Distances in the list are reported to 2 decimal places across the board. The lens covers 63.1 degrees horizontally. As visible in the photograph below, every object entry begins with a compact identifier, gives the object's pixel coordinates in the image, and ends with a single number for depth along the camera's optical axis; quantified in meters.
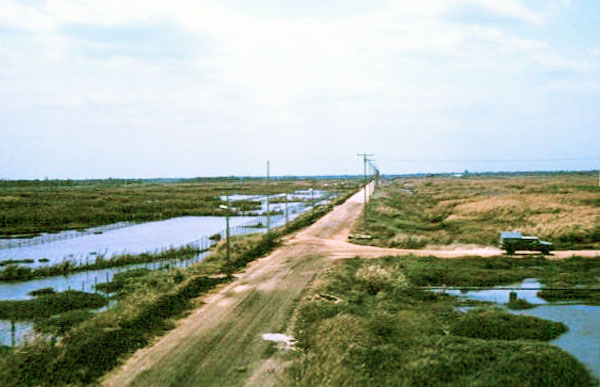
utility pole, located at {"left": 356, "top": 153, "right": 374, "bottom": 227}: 74.38
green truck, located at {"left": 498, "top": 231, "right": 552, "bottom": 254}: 42.09
